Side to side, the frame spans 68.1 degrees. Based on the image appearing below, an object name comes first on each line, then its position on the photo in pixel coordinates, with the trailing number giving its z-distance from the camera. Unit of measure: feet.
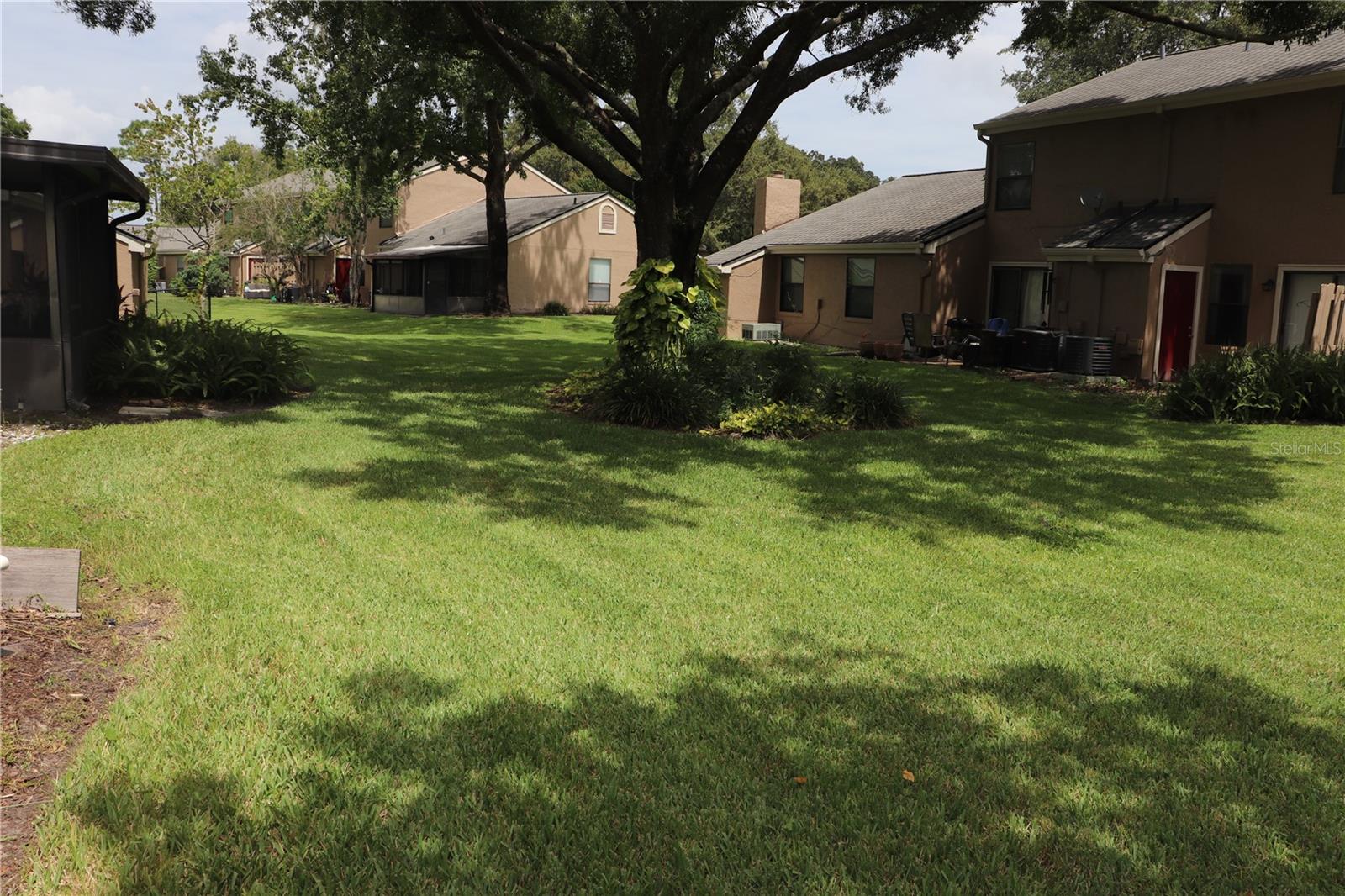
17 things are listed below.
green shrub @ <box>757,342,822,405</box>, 42.88
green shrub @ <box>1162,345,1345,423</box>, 45.60
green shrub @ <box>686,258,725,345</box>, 47.06
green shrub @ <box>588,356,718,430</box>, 40.73
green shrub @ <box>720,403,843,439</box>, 39.34
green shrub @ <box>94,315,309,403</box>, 40.91
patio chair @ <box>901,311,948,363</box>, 76.53
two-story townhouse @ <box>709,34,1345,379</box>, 57.88
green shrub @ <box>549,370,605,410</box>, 45.91
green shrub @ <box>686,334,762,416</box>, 42.14
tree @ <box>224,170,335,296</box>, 156.15
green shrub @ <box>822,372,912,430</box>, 42.42
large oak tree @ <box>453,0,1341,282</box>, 46.37
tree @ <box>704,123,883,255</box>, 183.21
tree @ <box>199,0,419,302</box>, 56.65
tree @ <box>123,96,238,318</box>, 104.12
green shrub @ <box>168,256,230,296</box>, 134.72
